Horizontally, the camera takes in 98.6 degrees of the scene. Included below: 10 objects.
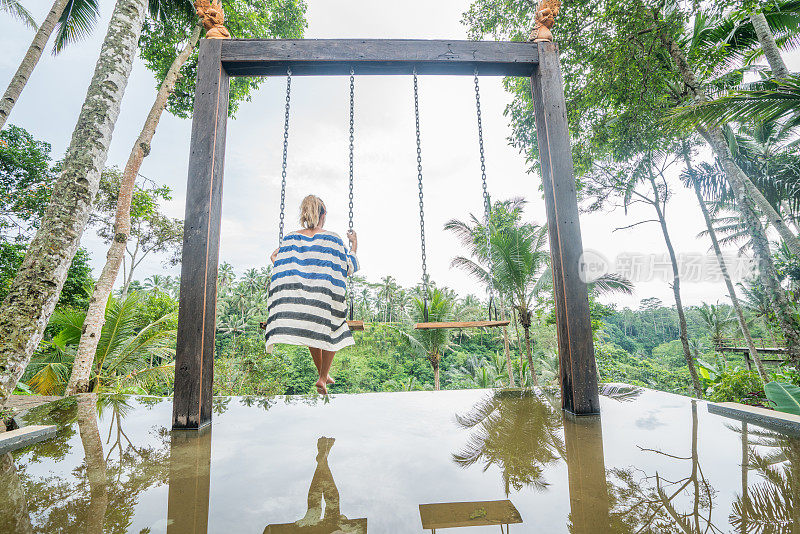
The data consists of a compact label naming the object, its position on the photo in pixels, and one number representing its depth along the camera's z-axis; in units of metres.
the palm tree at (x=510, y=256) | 10.74
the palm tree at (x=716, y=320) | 17.89
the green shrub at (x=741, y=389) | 7.61
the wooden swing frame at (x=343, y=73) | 1.92
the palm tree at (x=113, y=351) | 6.35
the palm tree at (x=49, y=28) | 5.29
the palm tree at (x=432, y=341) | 15.34
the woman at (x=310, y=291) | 2.21
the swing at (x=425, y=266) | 2.43
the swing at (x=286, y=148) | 2.30
